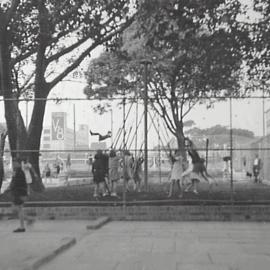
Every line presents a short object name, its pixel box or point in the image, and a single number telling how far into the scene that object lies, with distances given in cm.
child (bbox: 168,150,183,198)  1762
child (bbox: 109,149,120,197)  1825
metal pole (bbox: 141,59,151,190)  1739
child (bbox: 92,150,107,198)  1781
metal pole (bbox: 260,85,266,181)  1664
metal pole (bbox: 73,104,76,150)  1738
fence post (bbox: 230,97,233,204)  1664
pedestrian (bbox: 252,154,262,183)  2283
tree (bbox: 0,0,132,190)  1872
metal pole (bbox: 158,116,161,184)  1822
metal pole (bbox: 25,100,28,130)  1809
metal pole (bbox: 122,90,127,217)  1662
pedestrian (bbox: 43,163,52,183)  2127
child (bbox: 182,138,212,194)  1753
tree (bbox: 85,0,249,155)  1412
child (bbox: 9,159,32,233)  1380
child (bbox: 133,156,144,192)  1894
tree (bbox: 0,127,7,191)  1832
